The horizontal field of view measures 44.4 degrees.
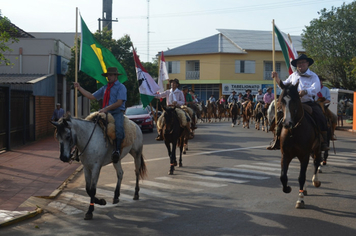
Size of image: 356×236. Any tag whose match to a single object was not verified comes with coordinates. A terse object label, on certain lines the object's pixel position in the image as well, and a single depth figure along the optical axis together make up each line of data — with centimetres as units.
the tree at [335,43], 3716
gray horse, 709
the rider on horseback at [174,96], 1402
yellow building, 5475
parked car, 2627
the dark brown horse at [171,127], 1238
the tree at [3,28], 1398
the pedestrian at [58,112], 2386
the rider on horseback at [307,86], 848
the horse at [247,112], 2777
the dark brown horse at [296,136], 756
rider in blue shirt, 802
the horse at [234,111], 3023
